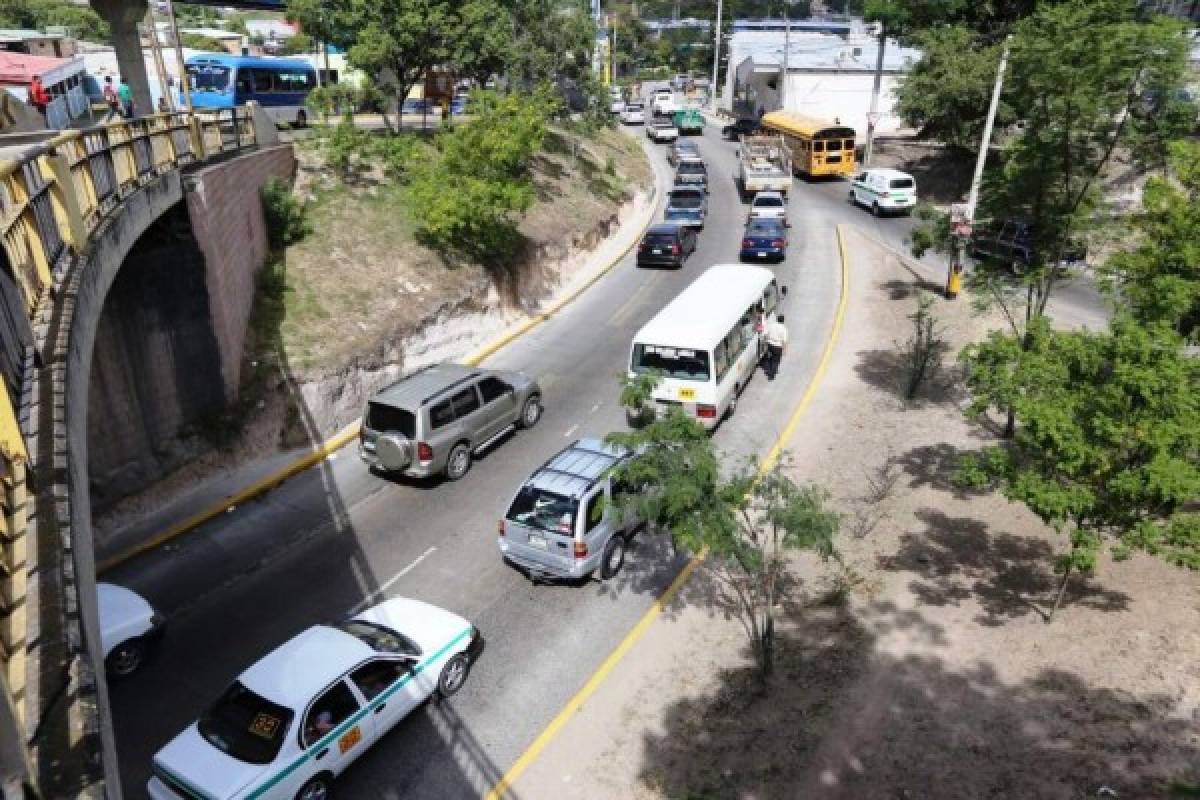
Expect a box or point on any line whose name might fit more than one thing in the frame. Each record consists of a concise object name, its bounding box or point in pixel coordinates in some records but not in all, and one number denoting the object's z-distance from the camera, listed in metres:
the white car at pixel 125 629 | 10.80
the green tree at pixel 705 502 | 10.02
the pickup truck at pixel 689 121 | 64.06
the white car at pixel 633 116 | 68.44
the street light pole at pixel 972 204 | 21.22
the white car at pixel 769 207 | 33.88
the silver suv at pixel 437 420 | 15.52
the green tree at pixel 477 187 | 23.77
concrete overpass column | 21.08
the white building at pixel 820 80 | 60.28
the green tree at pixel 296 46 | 70.50
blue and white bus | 36.12
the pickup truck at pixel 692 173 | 41.09
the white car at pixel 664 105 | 67.19
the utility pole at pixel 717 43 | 73.69
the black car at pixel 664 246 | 30.73
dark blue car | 30.47
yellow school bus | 43.75
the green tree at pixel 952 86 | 36.38
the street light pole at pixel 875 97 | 44.44
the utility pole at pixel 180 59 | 24.62
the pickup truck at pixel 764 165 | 39.53
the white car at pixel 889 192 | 36.91
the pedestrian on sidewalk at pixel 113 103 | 34.48
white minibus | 16.91
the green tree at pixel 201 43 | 70.46
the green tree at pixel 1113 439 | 9.12
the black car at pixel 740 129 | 61.50
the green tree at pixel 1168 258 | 11.62
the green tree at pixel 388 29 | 28.16
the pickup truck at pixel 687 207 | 35.28
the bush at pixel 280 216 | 22.22
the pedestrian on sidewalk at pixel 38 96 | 30.98
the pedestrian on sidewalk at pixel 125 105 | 30.17
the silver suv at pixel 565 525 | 12.46
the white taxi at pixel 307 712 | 8.64
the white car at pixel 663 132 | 59.06
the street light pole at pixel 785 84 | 60.12
